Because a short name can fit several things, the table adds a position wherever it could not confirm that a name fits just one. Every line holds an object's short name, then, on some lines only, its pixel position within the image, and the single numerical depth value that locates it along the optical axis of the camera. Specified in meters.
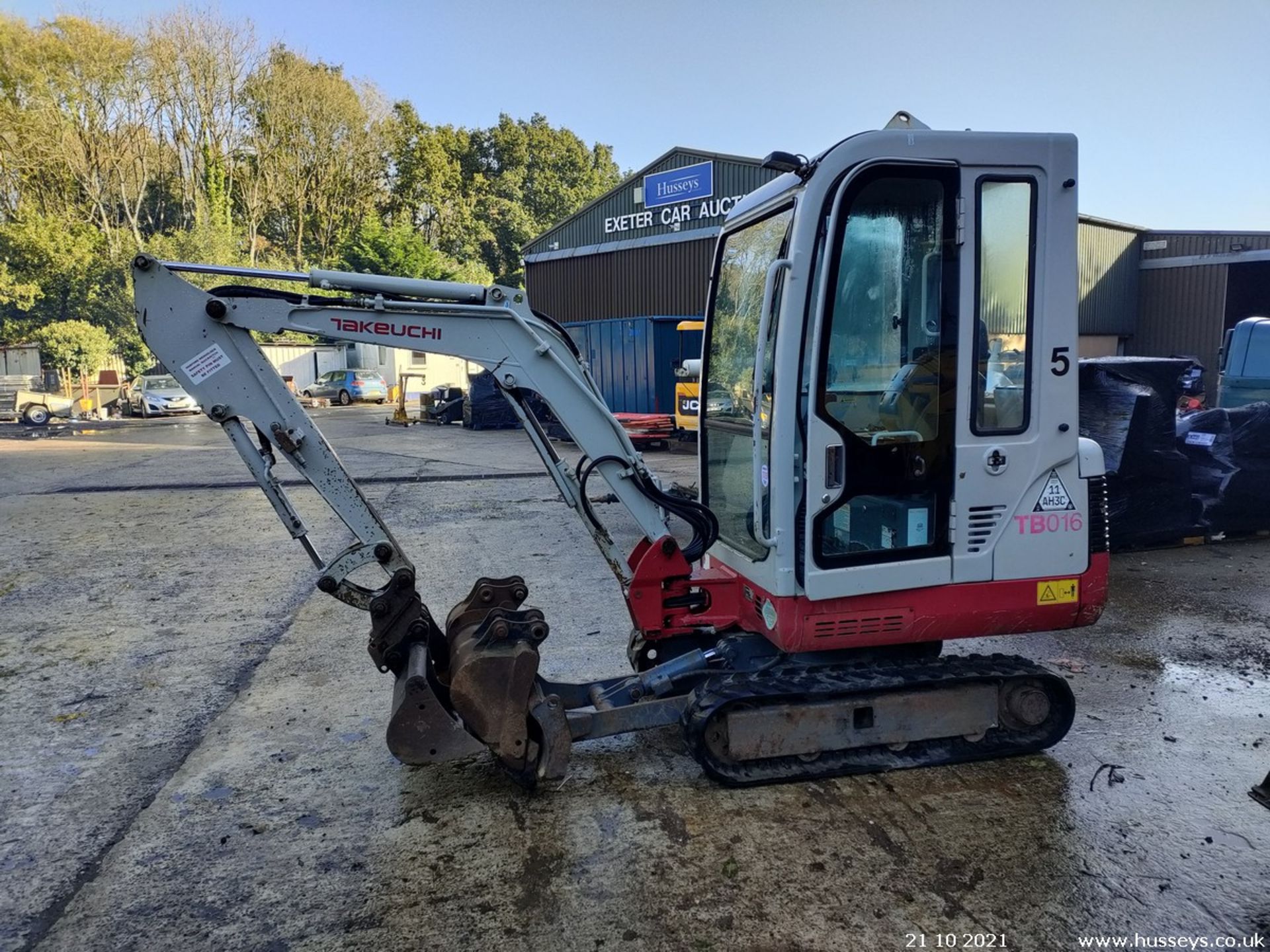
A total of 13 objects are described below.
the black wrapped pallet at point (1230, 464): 8.99
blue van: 12.65
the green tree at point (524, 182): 47.94
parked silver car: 29.53
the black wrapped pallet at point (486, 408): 23.84
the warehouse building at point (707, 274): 21.42
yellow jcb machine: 17.89
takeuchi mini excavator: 3.77
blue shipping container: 19.58
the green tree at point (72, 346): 33.53
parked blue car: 36.19
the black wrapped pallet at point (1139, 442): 8.44
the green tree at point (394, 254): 41.44
